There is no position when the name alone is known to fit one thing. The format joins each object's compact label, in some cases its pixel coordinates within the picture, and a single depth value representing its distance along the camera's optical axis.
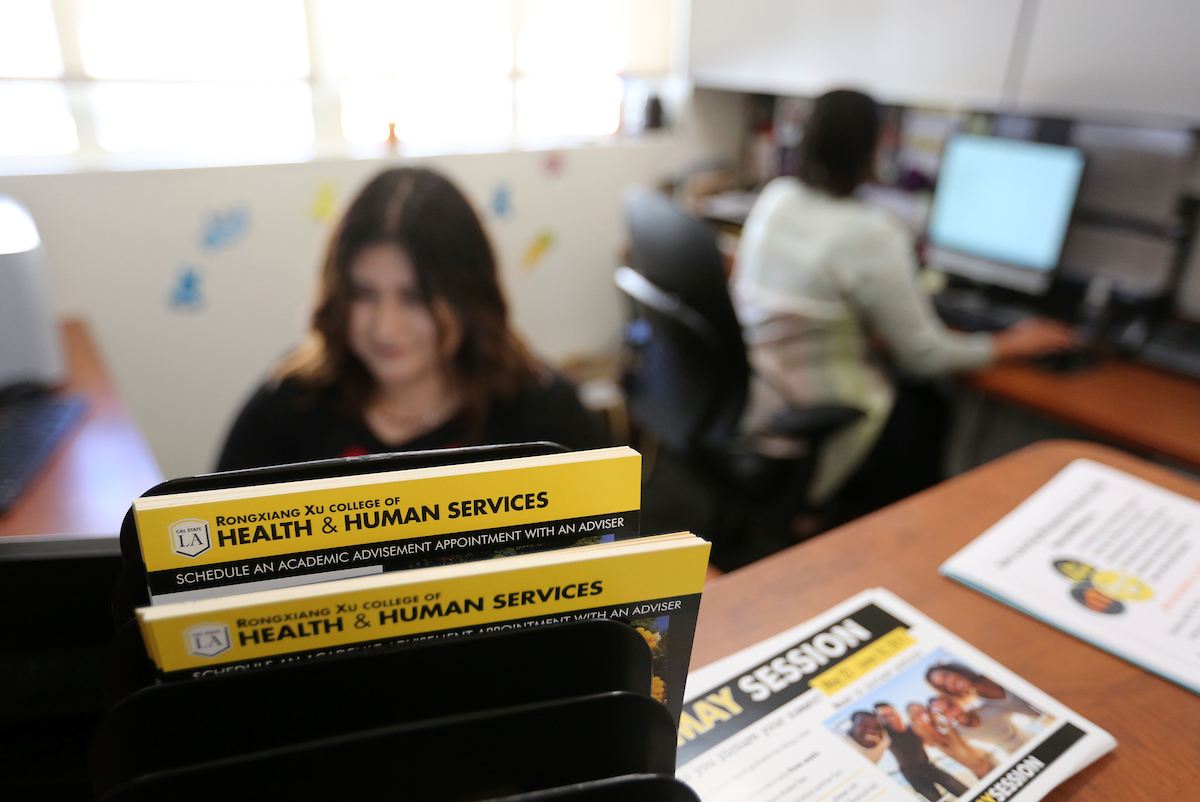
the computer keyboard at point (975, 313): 2.09
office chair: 1.67
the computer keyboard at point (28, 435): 1.29
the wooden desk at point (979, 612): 0.60
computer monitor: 1.96
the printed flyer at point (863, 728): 0.56
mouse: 1.82
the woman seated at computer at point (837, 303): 1.81
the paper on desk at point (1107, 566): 0.71
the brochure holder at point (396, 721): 0.34
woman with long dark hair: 1.16
